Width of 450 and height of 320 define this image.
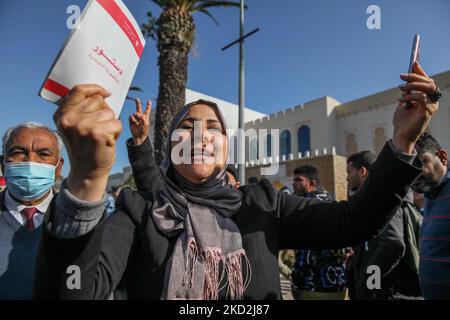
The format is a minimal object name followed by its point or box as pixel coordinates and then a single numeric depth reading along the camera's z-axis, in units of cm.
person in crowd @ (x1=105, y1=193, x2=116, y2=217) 533
